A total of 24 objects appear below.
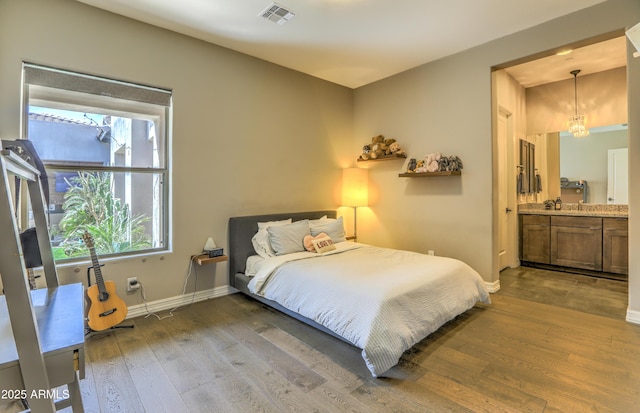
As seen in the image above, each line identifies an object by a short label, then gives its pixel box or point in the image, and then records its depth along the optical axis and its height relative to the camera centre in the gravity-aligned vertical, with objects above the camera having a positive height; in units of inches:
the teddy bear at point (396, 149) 174.4 +31.3
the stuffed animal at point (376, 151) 182.1 +31.3
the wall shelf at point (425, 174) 150.9 +15.4
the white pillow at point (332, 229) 154.6 -12.5
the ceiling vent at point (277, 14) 112.0 +71.9
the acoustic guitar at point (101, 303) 101.4 -32.6
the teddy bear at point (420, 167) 161.8 +19.3
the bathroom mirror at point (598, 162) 177.0 +24.3
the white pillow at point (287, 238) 136.6 -14.9
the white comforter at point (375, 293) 83.0 -28.9
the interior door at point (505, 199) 179.9 +2.4
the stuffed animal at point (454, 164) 152.4 +19.5
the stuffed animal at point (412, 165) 169.9 +21.5
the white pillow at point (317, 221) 159.3 -8.8
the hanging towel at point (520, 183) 196.1 +12.7
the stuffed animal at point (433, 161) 156.8 +21.7
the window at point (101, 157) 106.8 +18.8
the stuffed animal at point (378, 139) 185.0 +39.0
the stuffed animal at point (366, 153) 189.3 +31.9
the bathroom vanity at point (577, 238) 163.9 -20.4
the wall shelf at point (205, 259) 129.6 -22.9
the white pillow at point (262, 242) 138.8 -17.3
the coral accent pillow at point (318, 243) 138.6 -17.8
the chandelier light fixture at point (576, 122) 177.5 +46.4
